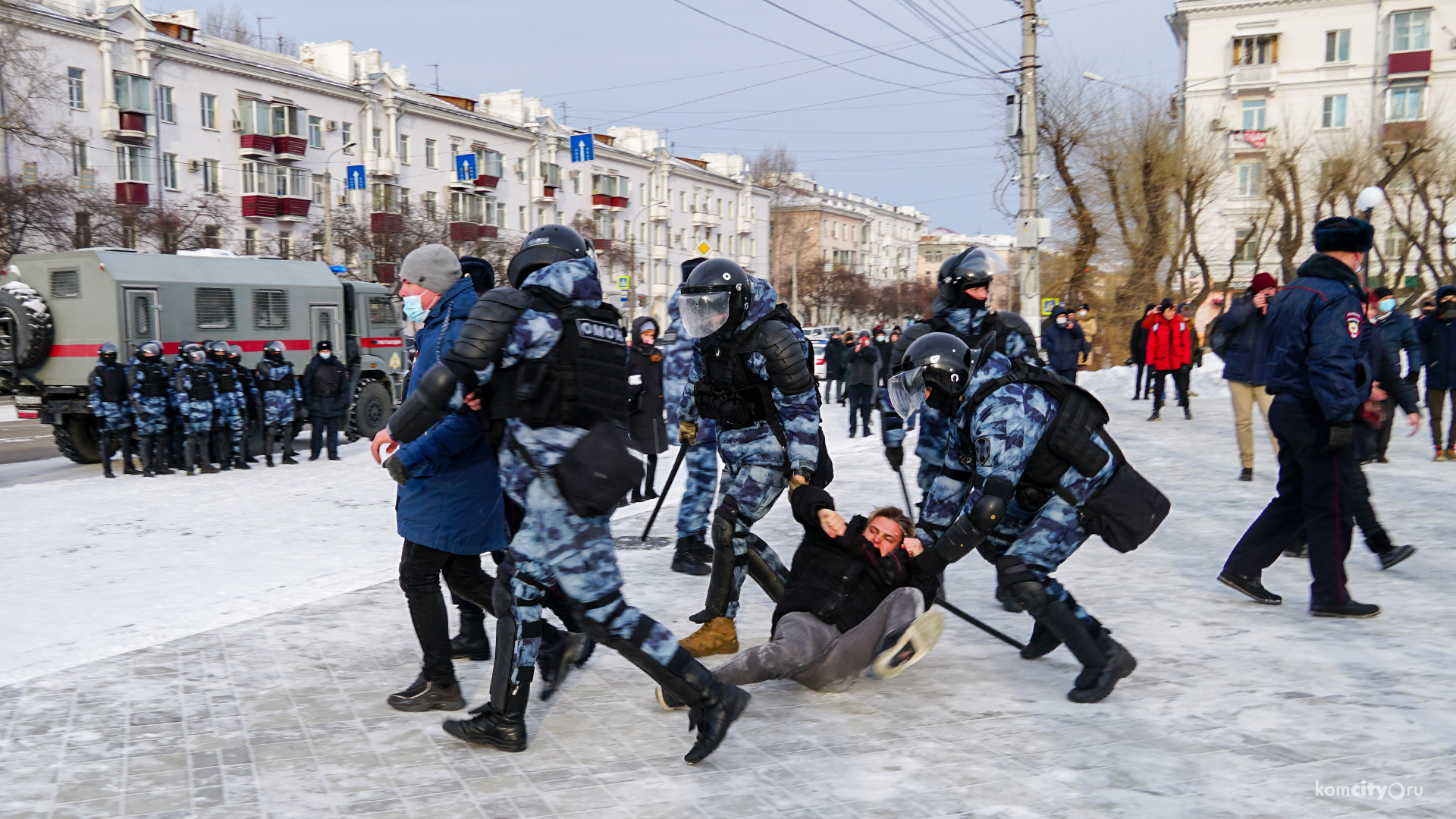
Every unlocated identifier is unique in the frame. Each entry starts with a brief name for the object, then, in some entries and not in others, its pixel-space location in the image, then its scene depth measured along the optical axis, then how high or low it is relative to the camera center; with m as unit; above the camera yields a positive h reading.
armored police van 14.67 +0.04
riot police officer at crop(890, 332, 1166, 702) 4.25 -0.62
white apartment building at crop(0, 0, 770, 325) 36.75 +7.37
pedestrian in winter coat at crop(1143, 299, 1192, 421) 17.02 -0.53
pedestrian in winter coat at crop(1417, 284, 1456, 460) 11.95 -0.46
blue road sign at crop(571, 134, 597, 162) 39.19 +6.25
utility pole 17.86 +1.94
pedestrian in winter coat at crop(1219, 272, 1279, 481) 10.48 -0.49
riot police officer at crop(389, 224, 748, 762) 3.69 -0.40
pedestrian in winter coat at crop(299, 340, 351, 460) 14.20 -0.98
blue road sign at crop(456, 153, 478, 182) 43.19 +6.06
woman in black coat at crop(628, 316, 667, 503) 10.17 -0.79
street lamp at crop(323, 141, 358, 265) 36.25 +2.98
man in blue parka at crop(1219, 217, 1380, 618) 5.43 -0.39
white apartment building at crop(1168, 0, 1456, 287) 49.31 +11.27
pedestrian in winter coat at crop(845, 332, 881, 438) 17.22 -0.94
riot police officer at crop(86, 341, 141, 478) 12.70 -0.95
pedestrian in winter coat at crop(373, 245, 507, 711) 4.31 -0.72
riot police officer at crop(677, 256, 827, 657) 5.15 -0.46
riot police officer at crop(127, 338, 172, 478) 12.70 -0.95
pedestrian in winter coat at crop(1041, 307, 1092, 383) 17.86 -0.46
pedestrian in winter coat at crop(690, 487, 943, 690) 4.42 -1.21
